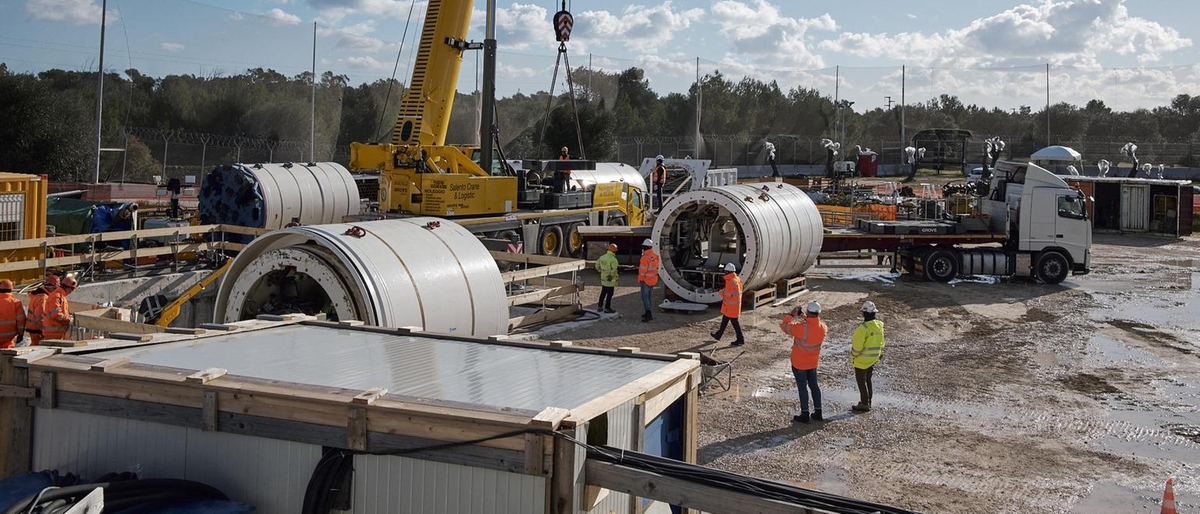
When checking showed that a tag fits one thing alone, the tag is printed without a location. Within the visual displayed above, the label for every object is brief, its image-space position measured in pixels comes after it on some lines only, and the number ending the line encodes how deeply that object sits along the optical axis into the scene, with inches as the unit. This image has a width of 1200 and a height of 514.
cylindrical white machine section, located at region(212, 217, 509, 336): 423.5
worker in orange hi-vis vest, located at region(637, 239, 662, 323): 731.4
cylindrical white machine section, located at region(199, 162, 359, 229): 962.1
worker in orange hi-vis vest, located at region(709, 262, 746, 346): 639.1
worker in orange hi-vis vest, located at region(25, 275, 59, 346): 432.5
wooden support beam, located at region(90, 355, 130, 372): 233.8
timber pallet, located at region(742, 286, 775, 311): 781.3
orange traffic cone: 314.8
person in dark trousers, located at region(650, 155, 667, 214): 1104.2
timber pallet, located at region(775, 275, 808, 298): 839.1
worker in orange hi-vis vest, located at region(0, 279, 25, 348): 430.3
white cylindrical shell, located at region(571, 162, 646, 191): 1098.7
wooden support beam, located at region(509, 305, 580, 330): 653.9
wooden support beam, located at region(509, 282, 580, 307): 596.7
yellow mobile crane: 902.4
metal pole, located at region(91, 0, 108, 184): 1291.8
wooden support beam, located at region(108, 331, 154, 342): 282.4
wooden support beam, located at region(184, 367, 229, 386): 224.1
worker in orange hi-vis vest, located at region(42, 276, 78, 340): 432.1
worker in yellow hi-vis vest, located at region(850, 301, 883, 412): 490.3
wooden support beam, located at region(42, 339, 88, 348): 261.8
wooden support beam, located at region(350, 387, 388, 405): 211.3
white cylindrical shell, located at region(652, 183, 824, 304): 746.8
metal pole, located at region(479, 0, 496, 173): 954.7
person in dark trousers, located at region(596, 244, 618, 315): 727.1
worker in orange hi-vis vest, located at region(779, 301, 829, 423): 477.1
